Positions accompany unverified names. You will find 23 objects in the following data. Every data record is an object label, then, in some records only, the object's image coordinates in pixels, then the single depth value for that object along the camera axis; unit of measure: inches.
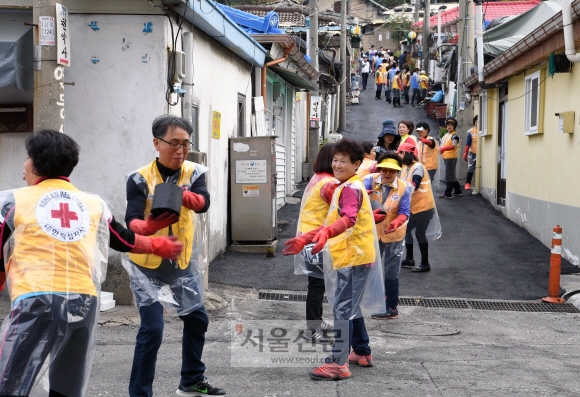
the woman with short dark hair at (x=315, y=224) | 248.7
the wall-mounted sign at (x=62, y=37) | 258.2
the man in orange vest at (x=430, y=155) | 615.8
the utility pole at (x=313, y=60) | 858.2
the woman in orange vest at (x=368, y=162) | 334.3
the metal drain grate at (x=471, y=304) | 344.2
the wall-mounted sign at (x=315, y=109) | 899.4
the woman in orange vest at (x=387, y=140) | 387.2
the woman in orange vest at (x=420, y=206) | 382.9
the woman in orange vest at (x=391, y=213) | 297.3
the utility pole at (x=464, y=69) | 754.8
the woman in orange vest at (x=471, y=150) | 743.1
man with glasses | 177.5
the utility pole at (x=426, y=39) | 1465.1
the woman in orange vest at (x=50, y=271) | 133.3
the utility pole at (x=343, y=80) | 1107.3
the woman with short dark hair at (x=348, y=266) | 216.5
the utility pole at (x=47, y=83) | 254.7
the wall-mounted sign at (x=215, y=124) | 417.8
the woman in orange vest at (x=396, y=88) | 1363.2
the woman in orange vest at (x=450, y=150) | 680.4
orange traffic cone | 350.0
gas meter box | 457.4
